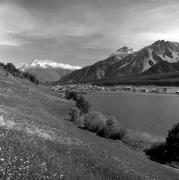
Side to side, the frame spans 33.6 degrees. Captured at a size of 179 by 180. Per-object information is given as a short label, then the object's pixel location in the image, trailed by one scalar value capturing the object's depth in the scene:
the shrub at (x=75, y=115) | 76.25
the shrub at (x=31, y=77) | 190.00
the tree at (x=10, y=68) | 175.50
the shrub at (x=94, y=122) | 67.38
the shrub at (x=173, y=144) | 51.72
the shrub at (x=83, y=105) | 104.59
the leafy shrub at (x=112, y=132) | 64.94
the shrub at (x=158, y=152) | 53.19
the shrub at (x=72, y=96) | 150.77
